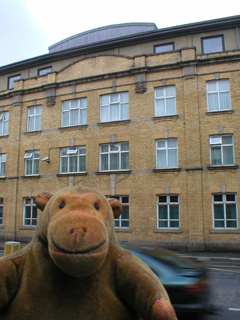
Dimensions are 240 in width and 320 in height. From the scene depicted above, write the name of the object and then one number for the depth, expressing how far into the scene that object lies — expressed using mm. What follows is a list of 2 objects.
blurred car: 4742
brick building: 15617
